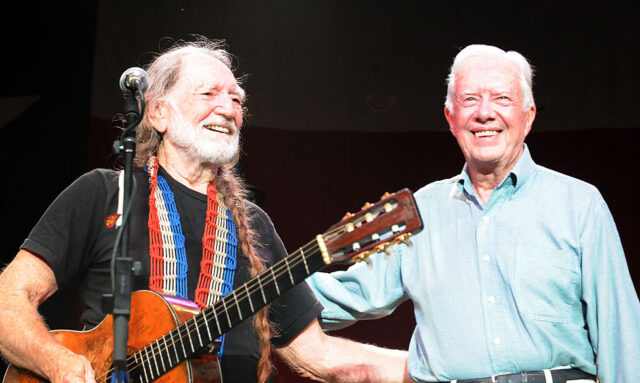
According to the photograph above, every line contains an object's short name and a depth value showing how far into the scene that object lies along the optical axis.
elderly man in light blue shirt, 2.34
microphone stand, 2.12
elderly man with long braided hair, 2.52
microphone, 2.25
